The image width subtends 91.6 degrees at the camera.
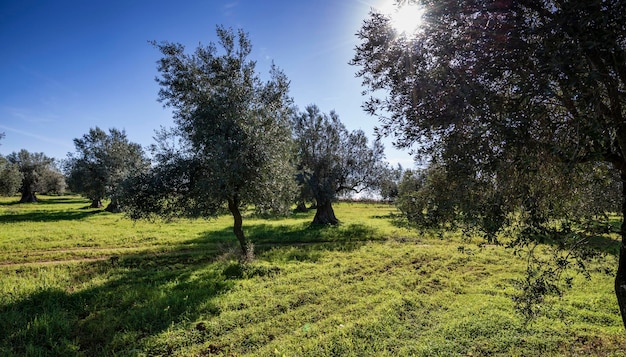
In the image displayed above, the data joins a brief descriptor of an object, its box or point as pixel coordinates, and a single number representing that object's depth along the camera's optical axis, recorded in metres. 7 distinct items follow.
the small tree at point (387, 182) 31.28
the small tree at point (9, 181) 45.00
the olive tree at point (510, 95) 4.09
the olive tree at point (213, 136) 13.15
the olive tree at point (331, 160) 29.52
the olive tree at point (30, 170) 61.03
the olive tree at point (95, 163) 42.50
